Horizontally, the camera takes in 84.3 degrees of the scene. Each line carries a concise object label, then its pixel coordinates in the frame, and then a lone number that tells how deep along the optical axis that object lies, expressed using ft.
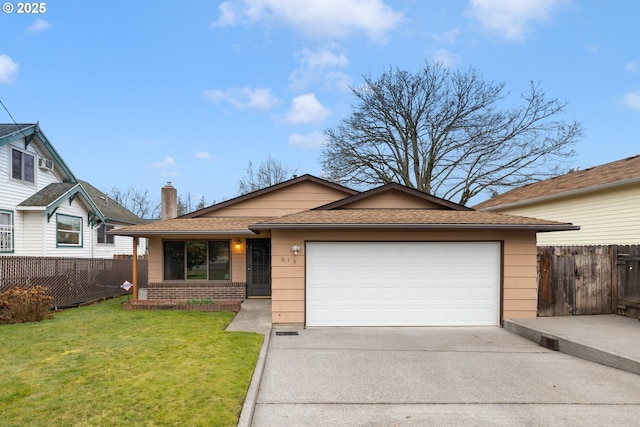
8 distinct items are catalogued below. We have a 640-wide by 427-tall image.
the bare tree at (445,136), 70.90
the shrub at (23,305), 27.58
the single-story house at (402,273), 27.07
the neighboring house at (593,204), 34.61
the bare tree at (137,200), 156.46
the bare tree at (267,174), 108.17
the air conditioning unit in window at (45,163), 48.78
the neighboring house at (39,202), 43.01
